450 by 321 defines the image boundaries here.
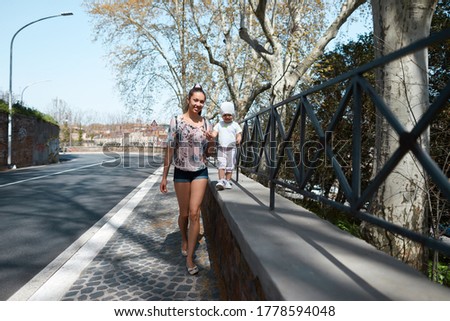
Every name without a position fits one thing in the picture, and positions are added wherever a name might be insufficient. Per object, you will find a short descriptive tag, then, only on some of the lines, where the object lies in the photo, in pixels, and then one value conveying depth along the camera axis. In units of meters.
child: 4.55
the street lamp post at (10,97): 17.79
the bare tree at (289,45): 7.66
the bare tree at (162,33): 18.58
